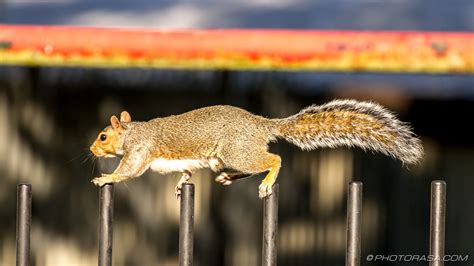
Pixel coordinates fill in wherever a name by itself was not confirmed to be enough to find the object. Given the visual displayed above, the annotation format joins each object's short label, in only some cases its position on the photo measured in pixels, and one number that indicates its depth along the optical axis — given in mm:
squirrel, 7410
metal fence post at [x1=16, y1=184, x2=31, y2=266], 6617
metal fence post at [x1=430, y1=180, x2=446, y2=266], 6602
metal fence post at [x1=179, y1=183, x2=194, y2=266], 6500
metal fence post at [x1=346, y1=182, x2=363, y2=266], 6550
